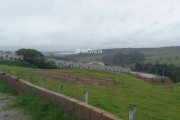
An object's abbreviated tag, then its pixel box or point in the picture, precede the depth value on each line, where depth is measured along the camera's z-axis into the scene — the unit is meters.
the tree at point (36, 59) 45.88
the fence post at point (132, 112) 4.96
